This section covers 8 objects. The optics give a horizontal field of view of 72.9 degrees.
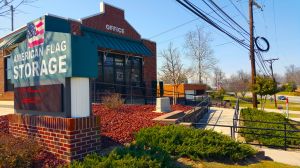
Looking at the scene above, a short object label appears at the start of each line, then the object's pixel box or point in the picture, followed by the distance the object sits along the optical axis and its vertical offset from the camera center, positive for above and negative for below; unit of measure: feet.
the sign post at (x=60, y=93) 12.10 -0.23
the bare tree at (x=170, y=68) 95.22 +9.41
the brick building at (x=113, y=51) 42.85 +8.69
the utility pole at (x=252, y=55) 53.55 +8.35
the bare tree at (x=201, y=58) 122.88 +17.60
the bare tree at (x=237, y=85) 147.85 +1.83
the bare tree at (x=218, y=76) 205.84 +11.52
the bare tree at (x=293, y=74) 330.93 +20.32
